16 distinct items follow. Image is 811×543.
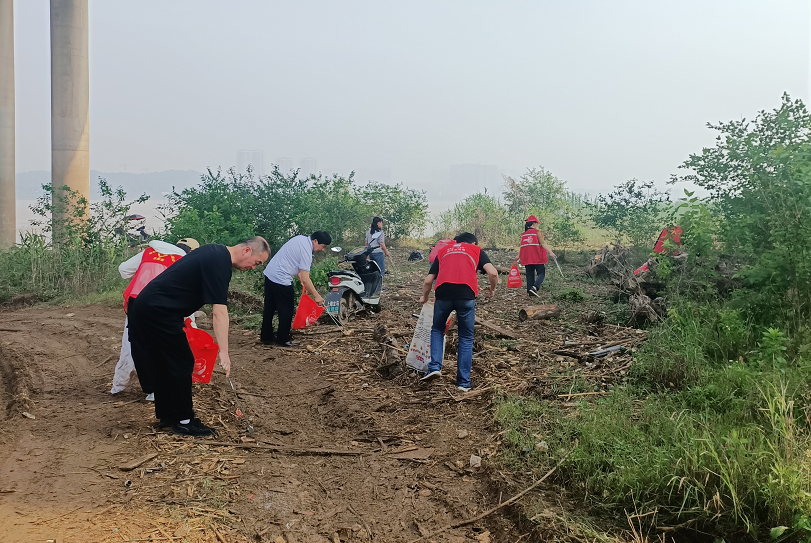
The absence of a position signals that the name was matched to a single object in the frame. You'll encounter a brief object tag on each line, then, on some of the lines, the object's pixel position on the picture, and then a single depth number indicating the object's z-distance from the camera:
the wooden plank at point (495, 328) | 7.74
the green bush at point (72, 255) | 12.27
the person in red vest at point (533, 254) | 11.01
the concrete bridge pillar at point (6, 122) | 18.16
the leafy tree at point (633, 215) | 16.14
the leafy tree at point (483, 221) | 23.00
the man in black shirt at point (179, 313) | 4.73
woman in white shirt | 12.59
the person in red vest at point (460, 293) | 6.02
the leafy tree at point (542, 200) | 21.78
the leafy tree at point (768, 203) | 5.64
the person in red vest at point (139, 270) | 5.56
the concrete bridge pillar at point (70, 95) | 15.95
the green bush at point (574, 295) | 9.92
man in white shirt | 8.11
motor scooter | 9.39
